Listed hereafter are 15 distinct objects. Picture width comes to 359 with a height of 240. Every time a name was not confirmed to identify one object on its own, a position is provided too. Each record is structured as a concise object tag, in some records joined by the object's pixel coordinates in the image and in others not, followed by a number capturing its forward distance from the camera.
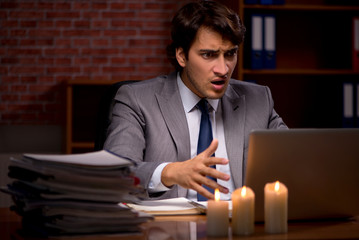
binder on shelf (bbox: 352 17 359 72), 5.73
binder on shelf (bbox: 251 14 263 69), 5.40
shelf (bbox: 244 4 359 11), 5.59
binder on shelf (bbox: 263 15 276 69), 5.43
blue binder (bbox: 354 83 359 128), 5.64
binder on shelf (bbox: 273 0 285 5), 5.61
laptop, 1.98
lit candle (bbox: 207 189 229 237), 1.82
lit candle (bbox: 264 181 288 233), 1.89
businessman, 3.12
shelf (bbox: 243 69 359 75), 5.63
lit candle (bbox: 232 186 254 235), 1.87
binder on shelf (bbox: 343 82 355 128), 5.64
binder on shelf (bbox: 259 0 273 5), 5.51
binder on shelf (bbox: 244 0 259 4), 5.49
